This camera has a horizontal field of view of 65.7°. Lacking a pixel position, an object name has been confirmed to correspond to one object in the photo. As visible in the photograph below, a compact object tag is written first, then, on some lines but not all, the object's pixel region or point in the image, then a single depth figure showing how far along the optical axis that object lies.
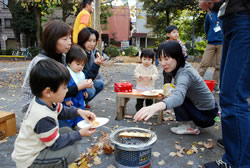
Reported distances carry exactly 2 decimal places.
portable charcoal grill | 1.77
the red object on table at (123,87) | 3.41
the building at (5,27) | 25.66
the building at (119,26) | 27.06
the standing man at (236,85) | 1.63
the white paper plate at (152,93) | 3.13
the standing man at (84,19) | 4.34
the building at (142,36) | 28.75
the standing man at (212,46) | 5.10
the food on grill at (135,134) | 2.02
